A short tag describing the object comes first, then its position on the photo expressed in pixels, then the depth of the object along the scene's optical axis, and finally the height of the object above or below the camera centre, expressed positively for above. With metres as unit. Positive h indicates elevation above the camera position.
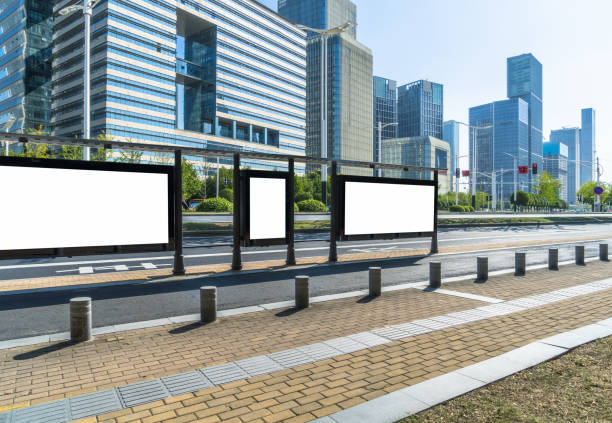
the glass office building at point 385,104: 191.43 +50.00
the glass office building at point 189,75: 85.12 +33.68
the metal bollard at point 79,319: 5.60 -1.50
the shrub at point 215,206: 35.72 +0.32
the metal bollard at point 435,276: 9.55 -1.59
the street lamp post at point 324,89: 29.66 +10.32
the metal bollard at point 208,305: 6.57 -1.54
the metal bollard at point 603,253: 14.28 -1.59
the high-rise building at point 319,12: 156.88 +78.25
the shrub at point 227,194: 47.78 +1.83
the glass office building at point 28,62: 98.25 +36.30
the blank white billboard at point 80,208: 8.51 +0.05
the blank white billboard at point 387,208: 13.91 +0.02
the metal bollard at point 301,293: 7.49 -1.54
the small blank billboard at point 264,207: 12.17 +0.06
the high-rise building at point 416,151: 147.62 +21.51
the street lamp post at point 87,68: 22.56 +8.16
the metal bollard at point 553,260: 12.23 -1.56
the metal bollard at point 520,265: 11.17 -1.56
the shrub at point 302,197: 41.69 +1.24
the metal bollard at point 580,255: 13.29 -1.55
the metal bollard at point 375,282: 8.52 -1.52
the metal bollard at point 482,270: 10.34 -1.57
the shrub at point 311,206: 35.97 +0.27
